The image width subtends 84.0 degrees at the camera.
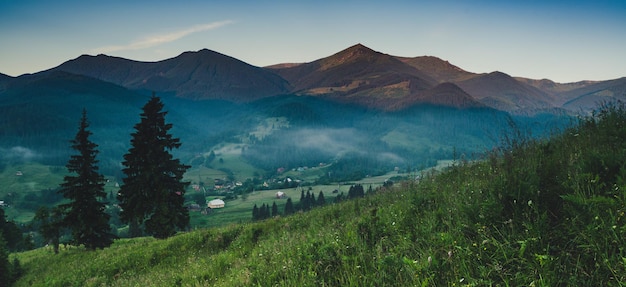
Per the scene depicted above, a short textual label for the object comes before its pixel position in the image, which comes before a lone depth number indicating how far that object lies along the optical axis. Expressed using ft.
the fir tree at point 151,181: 98.94
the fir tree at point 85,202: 94.27
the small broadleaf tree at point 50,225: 98.12
